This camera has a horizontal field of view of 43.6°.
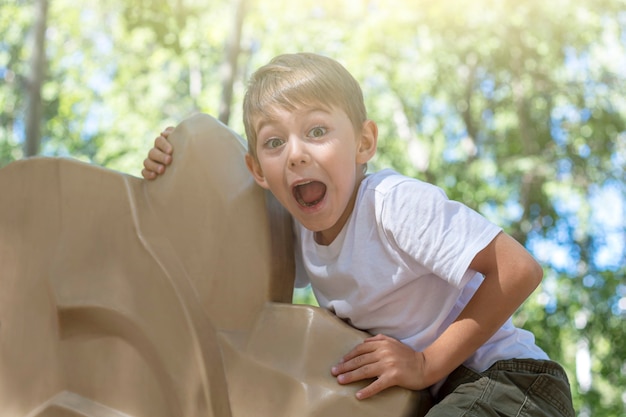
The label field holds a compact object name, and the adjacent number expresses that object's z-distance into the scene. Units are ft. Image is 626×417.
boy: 5.62
